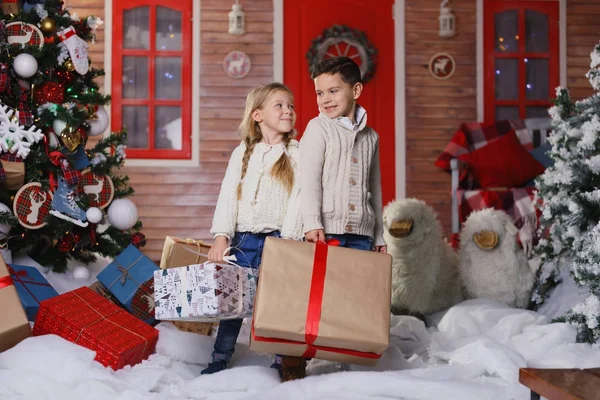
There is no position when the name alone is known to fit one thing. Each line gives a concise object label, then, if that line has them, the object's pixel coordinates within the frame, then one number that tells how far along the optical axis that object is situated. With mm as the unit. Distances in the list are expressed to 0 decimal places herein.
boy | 2367
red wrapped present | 2391
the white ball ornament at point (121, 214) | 3445
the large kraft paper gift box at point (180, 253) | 3092
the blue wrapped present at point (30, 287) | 2848
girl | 2547
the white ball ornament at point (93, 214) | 3307
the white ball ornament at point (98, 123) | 3439
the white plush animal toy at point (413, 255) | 3387
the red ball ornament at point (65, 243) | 3350
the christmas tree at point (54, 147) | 3158
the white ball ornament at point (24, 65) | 3139
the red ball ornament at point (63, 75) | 3387
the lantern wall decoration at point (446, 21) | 5523
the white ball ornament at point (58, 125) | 3250
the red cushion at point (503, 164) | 4848
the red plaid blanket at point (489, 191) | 4613
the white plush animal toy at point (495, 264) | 3510
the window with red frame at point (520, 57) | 5648
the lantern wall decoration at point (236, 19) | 5402
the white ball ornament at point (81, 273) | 3350
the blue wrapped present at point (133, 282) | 2990
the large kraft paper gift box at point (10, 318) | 2395
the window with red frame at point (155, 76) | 5477
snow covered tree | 2539
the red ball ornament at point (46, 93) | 3283
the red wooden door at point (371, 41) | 5527
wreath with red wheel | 5453
